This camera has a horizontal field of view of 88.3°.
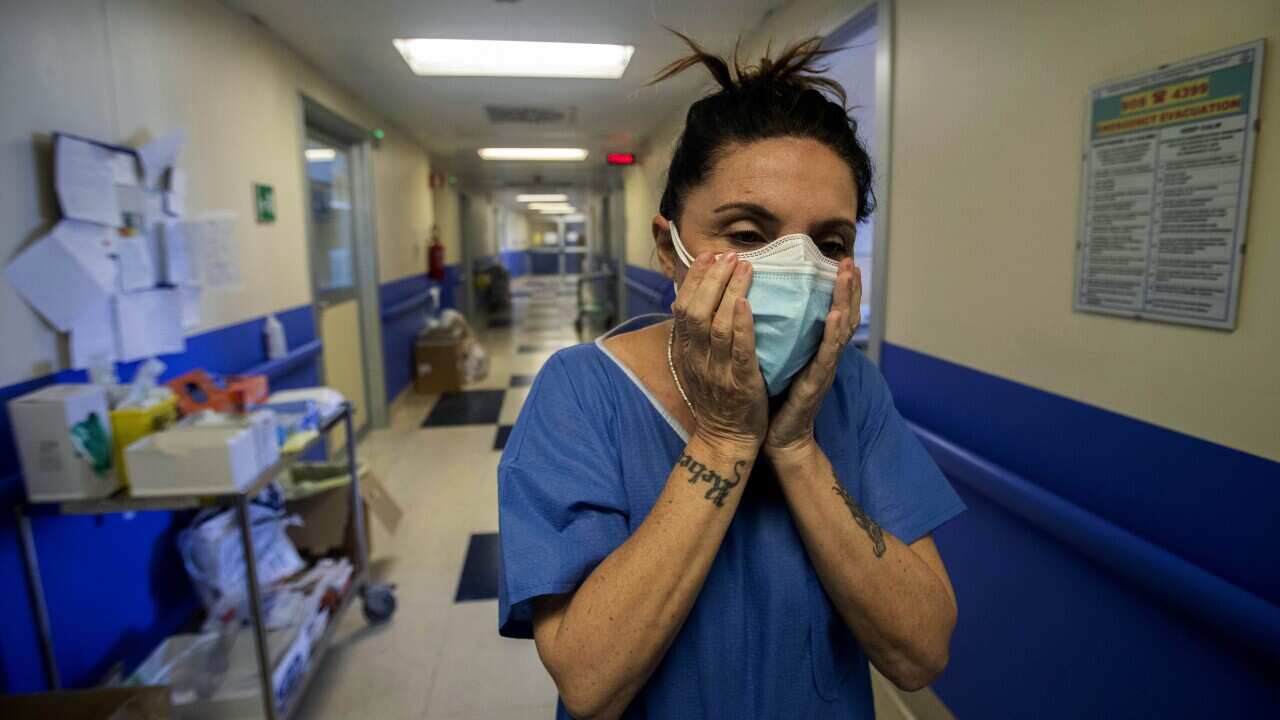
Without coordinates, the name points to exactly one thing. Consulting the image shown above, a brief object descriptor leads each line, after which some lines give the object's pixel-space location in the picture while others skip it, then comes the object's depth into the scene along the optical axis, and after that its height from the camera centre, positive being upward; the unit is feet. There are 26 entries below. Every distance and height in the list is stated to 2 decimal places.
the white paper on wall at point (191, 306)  7.59 -0.46
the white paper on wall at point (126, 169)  6.41 +0.97
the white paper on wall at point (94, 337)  5.89 -0.63
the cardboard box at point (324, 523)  8.20 -3.19
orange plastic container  6.07 -1.20
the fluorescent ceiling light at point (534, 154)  23.44 +3.96
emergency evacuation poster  3.21 +0.34
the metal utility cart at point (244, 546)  5.14 -2.28
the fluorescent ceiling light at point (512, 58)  11.61 +3.75
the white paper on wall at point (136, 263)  6.39 +0.04
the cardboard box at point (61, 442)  4.92 -1.31
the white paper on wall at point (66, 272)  5.41 -0.04
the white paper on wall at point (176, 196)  7.25 +0.79
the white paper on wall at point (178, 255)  7.14 +0.13
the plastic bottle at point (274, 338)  9.98 -1.09
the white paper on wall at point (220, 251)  8.19 +0.19
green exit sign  9.93 +0.95
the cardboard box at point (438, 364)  19.01 -2.89
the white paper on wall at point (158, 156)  6.86 +1.18
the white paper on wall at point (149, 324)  6.46 -0.58
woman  2.23 -0.84
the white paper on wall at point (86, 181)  5.67 +0.77
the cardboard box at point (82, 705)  4.34 -2.88
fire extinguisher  22.15 +0.11
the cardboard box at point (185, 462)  5.18 -1.53
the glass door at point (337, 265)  13.37 -0.01
